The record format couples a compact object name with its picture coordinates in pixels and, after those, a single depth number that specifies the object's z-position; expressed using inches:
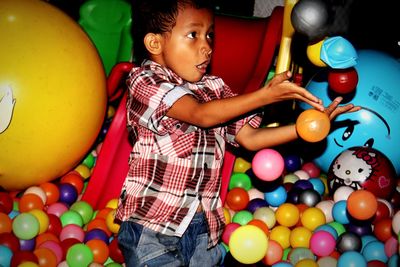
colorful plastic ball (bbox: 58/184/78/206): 87.0
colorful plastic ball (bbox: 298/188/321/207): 85.4
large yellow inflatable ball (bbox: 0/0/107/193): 75.3
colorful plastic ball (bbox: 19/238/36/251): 74.2
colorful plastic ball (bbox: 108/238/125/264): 75.1
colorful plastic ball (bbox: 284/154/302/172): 96.2
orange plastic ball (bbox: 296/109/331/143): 54.5
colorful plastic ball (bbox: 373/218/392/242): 74.4
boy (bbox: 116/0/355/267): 57.6
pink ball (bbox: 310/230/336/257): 73.6
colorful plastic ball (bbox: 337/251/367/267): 66.8
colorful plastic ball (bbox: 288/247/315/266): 73.1
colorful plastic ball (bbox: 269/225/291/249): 78.8
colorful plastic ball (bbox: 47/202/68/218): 83.8
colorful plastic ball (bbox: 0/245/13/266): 69.4
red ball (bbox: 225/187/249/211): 86.7
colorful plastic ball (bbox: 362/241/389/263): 69.7
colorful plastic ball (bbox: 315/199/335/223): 83.2
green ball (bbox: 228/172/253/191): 92.4
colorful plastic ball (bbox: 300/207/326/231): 80.2
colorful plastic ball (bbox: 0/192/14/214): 79.7
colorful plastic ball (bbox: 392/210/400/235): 69.0
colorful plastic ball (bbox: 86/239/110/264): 74.1
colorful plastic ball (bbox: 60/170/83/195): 90.3
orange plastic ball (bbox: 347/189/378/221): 71.5
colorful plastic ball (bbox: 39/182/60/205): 85.0
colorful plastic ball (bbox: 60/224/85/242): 78.2
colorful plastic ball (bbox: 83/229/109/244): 77.5
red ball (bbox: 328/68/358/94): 61.4
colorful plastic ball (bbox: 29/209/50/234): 77.8
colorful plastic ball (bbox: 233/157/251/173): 97.0
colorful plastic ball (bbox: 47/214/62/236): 79.4
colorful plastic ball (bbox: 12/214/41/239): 74.5
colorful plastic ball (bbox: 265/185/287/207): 87.0
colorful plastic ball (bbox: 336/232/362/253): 73.4
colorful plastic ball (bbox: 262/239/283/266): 73.1
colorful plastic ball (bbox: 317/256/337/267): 70.6
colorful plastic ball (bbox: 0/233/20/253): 72.2
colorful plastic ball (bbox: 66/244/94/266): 71.0
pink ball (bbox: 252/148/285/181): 68.4
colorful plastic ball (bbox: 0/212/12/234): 75.0
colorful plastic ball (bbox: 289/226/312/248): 76.9
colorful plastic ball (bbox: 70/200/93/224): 83.7
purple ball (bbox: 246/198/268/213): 86.0
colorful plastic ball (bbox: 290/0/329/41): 56.8
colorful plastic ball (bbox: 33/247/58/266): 70.9
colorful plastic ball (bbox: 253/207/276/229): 82.1
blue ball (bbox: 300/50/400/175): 86.6
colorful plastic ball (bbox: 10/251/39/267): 69.0
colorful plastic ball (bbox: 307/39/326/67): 56.8
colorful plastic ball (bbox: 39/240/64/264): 73.4
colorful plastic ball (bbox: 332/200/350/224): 79.5
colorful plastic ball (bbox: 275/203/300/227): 81.8
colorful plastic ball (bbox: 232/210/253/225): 82.4
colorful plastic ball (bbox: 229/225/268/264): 56.7
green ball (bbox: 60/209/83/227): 81.3
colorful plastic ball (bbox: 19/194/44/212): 80.6
